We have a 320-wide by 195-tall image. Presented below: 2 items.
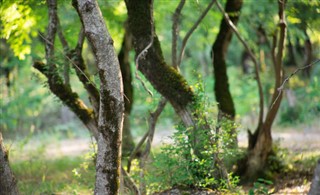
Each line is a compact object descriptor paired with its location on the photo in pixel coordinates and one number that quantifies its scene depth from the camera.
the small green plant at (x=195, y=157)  13.05
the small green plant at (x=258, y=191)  12.27
